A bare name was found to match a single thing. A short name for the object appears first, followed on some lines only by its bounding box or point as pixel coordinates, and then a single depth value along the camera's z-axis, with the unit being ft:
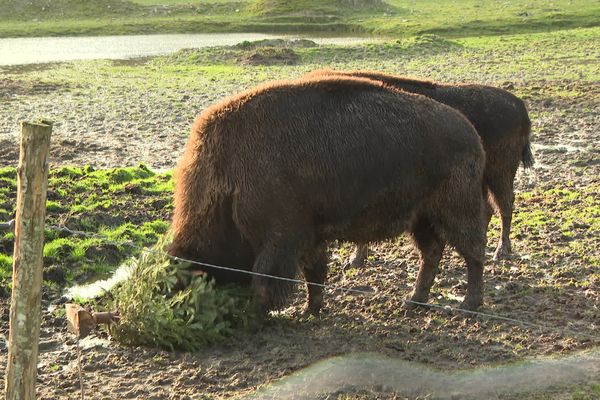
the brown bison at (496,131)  28.73
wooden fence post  15.19
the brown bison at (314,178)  22.12
